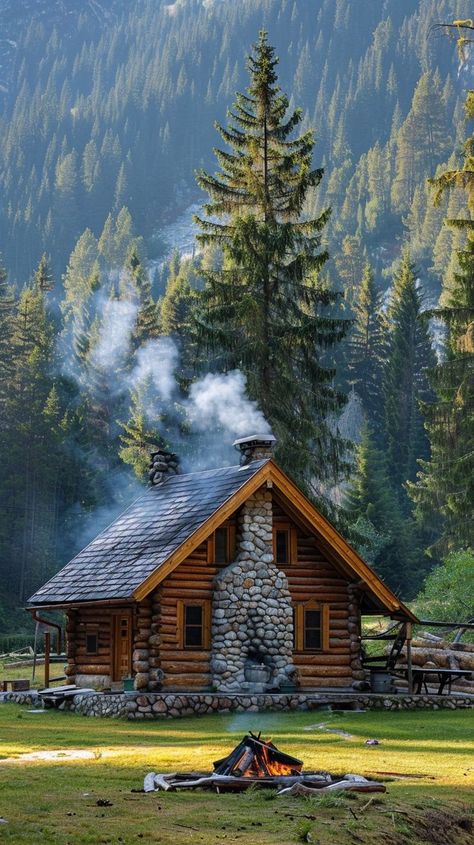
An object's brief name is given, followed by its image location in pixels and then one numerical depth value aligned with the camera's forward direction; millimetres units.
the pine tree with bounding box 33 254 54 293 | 121312
